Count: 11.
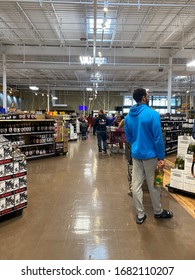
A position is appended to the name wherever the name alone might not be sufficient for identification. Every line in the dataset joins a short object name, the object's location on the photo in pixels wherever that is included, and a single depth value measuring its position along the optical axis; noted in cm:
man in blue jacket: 250
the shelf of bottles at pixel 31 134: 600
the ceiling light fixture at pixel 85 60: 907
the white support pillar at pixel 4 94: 1044
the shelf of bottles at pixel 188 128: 496
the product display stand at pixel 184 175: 358
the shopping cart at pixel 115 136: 771
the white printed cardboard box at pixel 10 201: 273
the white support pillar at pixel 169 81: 983
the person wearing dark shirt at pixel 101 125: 758
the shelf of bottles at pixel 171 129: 758
